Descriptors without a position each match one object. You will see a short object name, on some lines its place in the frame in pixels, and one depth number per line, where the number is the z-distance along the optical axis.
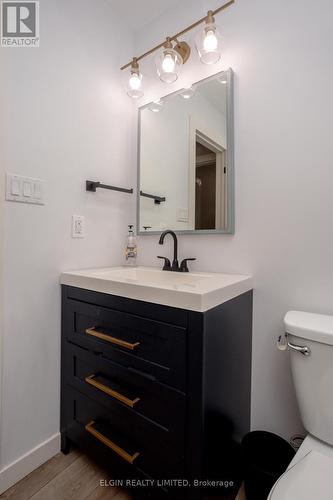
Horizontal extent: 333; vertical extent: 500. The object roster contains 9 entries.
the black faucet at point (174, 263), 1.30
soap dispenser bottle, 1.53
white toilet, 0.71
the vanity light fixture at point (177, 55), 1.11
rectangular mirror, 1.23
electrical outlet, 1.28
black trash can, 0.84
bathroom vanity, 0.76
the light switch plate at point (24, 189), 1.02
